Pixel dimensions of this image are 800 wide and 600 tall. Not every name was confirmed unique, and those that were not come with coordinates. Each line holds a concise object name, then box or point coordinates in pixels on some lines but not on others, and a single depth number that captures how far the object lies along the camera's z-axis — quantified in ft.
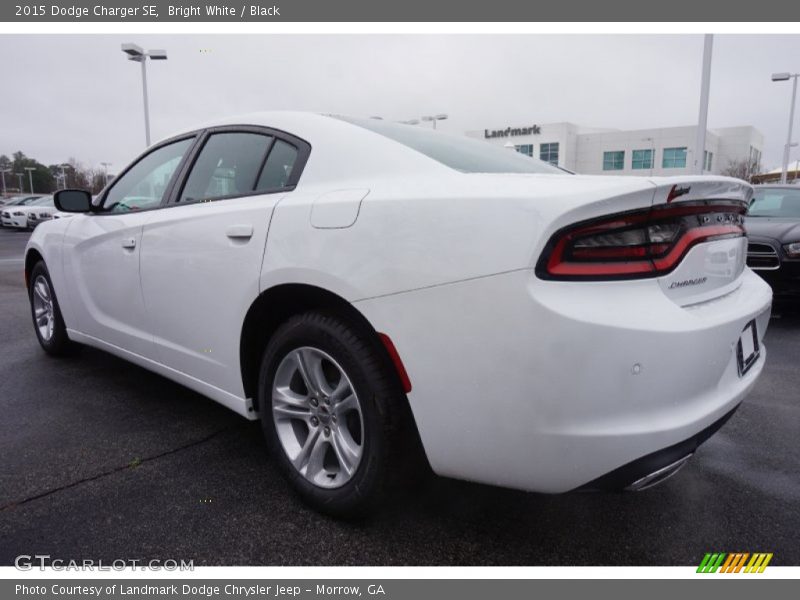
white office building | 181.88
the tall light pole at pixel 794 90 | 81.76
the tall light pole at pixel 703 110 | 37.49
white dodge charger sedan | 5.08
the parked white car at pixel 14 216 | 68.18
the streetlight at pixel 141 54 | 49.80
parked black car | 18.76
